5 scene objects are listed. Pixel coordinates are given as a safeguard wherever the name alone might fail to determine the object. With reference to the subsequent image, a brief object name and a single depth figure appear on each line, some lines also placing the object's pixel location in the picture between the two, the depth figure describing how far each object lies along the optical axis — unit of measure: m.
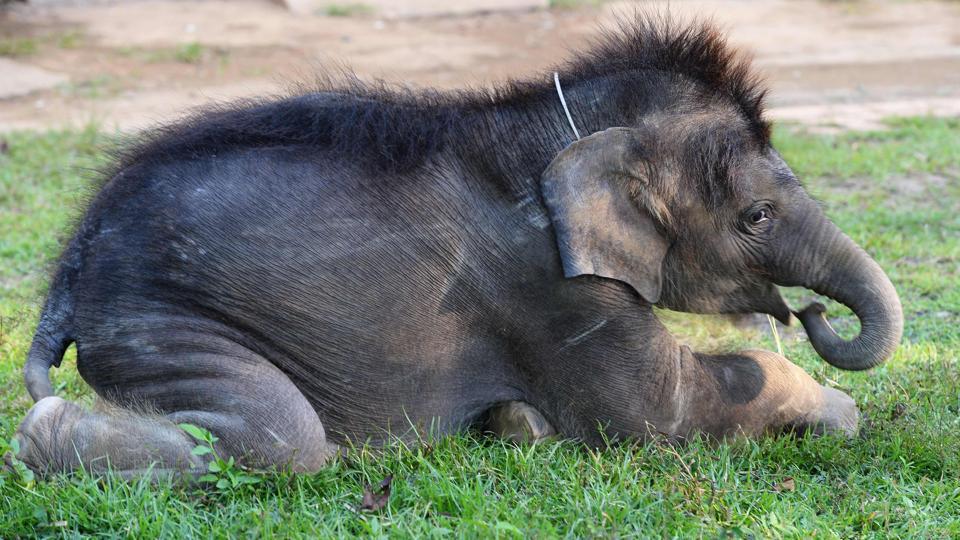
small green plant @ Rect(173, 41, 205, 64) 25.59
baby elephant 8.46
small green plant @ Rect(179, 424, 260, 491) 7.82
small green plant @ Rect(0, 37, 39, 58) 25.34
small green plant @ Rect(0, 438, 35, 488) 7.87
